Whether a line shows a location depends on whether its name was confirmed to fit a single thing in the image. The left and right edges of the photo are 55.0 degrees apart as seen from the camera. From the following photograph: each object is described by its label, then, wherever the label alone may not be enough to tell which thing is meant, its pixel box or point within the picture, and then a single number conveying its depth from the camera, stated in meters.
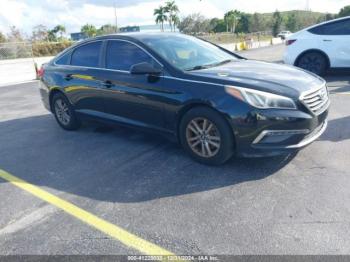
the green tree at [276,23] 62.56
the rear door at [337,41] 8.64
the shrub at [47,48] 32.72
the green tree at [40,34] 41.15
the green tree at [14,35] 36.21
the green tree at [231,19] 67.62
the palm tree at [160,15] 60.88
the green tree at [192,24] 60.24
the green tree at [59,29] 66.19
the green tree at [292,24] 76.56
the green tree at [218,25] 71.28
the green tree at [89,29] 52.57
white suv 8.70
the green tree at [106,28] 51.44
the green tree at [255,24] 72.56
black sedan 3.62
